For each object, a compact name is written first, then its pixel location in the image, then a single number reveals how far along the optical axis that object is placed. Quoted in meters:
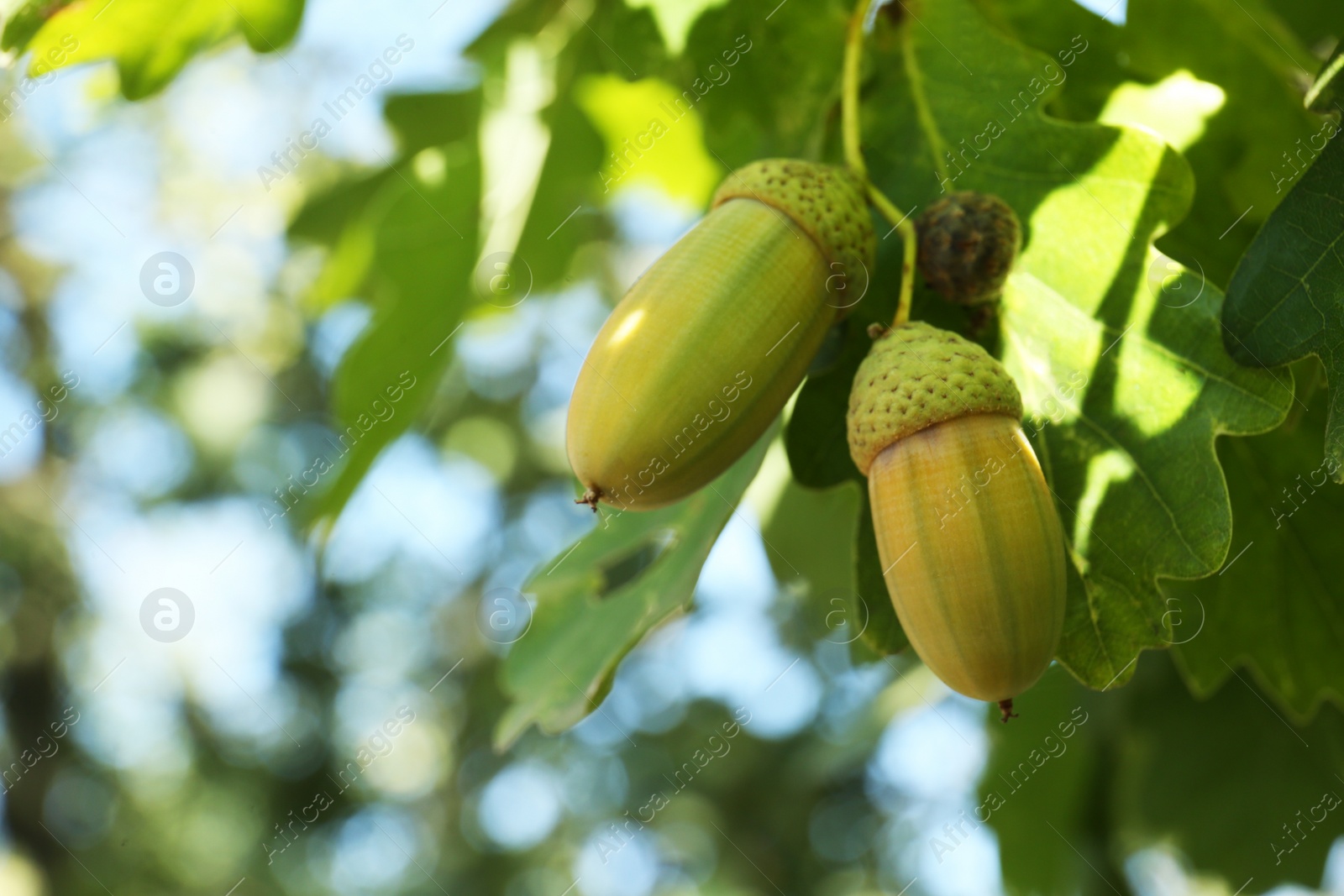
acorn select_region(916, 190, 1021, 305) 0.26
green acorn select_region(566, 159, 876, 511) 0.24
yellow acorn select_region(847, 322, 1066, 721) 0.23
